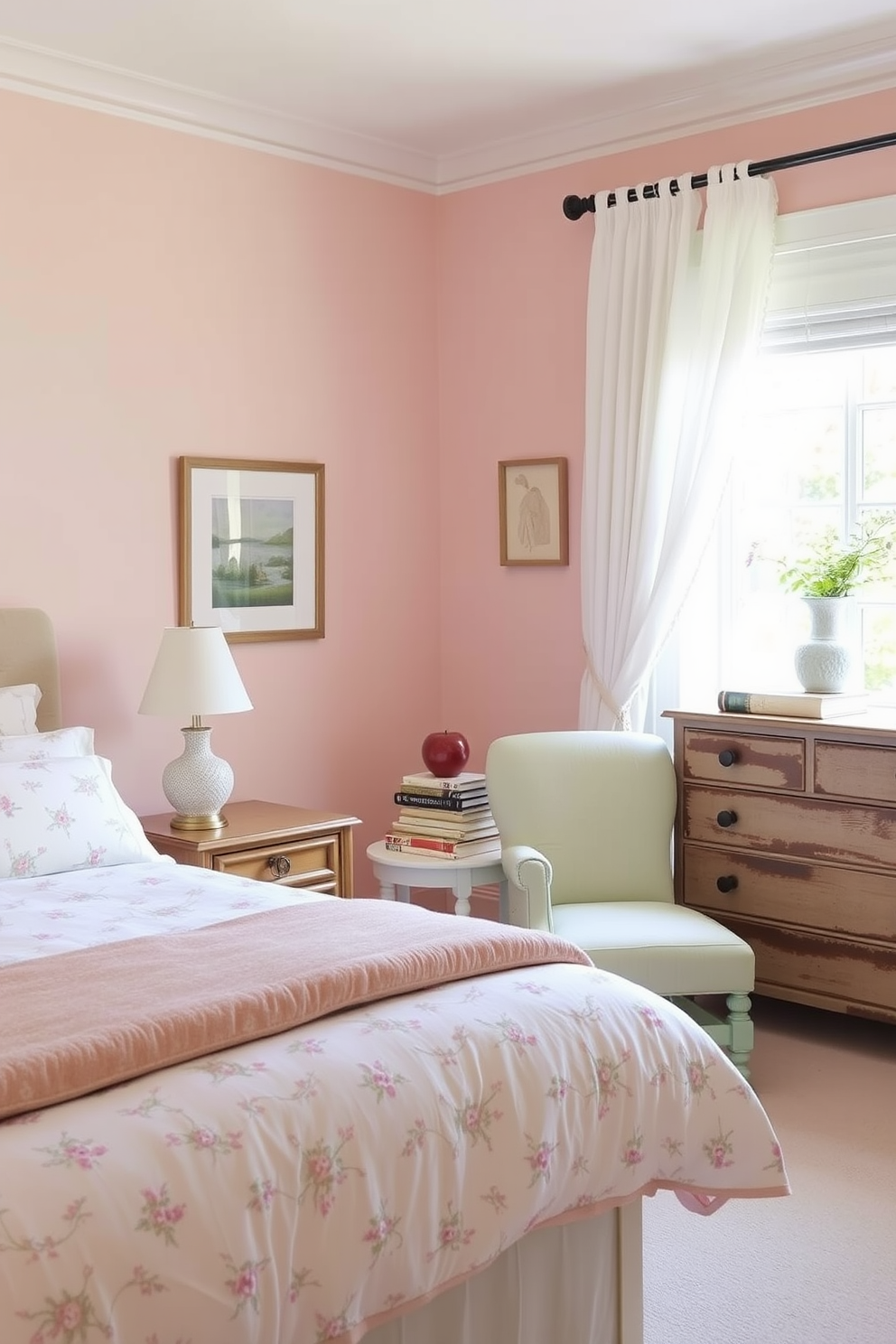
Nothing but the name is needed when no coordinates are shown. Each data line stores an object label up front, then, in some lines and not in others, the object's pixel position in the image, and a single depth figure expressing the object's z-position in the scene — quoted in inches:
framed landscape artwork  169.3
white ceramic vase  158.2
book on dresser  153.6
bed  64.6
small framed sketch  185.9
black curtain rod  151.2
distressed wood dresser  147.9
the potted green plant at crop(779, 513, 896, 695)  158.2
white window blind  155.3
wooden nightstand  148.9
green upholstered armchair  156.6
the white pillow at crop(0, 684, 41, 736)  140.9
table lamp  150.7
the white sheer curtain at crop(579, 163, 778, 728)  162.7
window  158.2
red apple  165.5
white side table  156.1
